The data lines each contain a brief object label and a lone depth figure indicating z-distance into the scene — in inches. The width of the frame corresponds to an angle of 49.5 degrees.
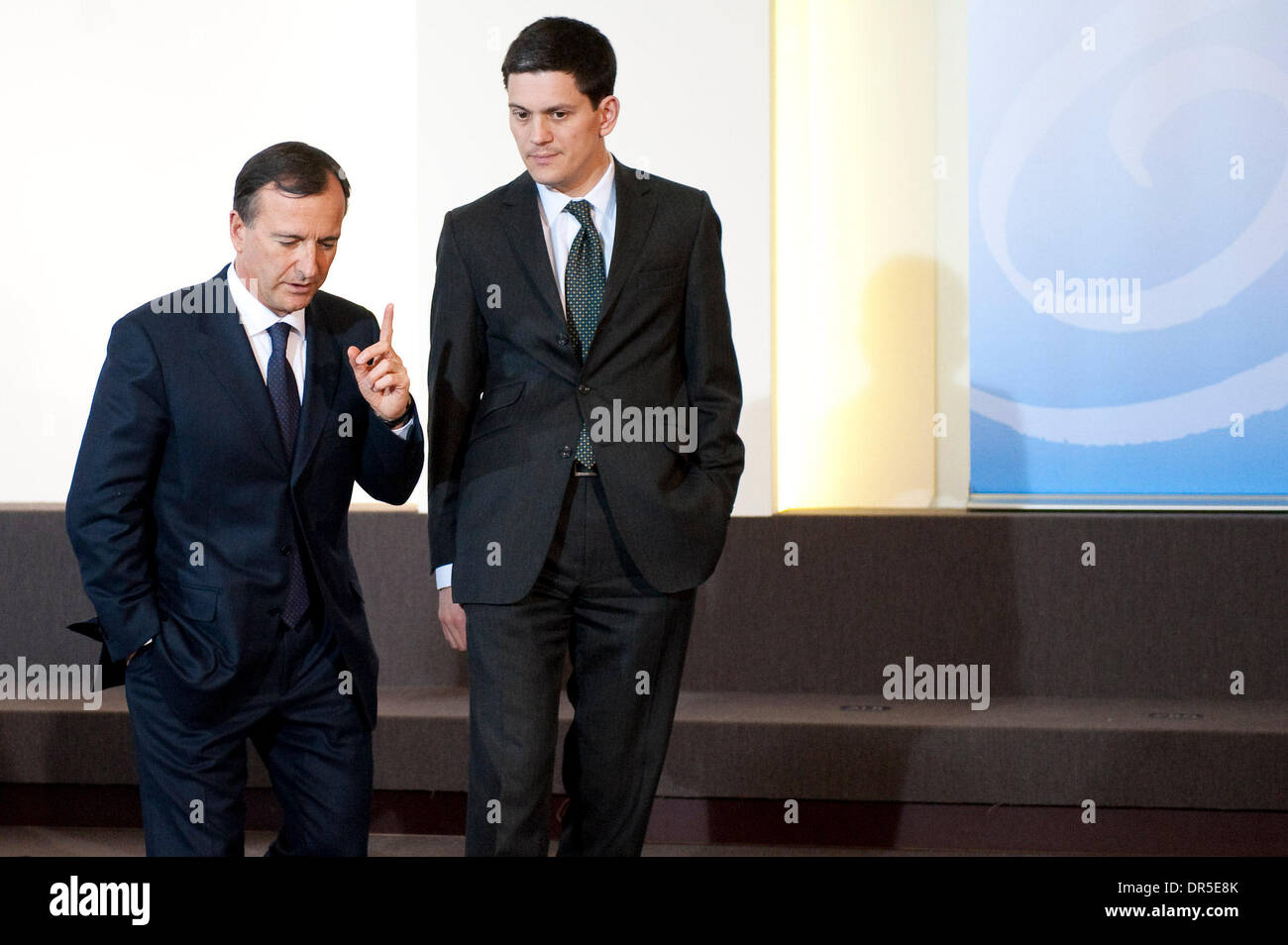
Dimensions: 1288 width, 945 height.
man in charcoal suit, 97.3
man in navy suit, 91.3
